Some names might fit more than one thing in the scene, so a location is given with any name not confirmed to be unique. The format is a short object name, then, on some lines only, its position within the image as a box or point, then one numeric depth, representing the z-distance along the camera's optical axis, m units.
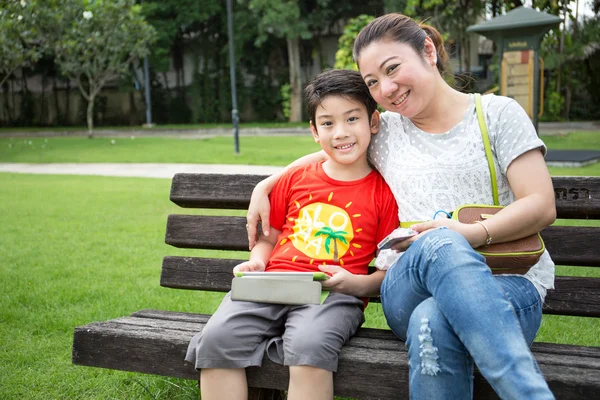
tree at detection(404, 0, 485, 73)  26.03
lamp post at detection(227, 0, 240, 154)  16.84
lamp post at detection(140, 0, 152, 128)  31.47
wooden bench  2.21
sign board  13.96
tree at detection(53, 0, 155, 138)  24.61
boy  2.29
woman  1.96
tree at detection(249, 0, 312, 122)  28.25
